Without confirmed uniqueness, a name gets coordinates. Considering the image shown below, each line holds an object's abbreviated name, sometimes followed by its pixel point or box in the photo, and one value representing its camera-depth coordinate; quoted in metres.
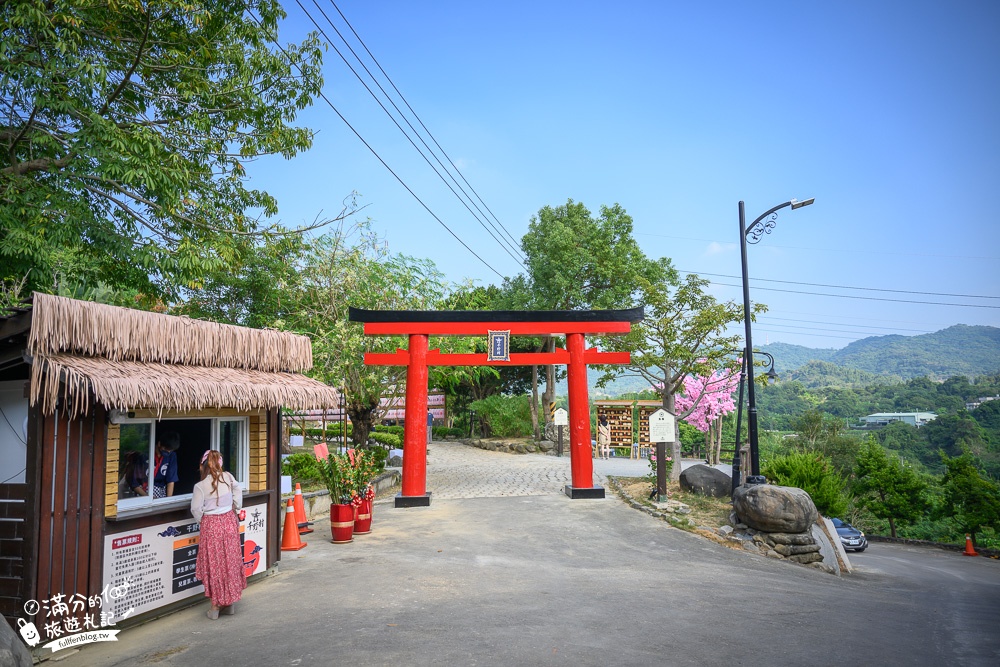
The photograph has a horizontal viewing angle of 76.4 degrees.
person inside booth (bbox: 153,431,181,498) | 6.76
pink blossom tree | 28.78
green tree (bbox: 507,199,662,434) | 27.98
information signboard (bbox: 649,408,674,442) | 14.09
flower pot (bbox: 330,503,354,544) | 10.48
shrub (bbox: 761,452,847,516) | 15.70
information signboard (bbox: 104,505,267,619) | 6.01
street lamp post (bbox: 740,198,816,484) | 13.02
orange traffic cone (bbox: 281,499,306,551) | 9.90
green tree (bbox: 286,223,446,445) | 16.89
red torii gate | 14.43
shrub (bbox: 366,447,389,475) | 17.86
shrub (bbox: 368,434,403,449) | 27.02
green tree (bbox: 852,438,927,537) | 22.91
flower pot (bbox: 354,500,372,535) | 11.09
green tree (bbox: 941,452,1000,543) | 21.02
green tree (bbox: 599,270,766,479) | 17.17
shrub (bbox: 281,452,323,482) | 15.75
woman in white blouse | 6.33
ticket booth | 5.38
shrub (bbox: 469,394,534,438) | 30.78
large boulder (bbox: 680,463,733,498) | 15.04
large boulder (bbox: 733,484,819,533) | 11.41
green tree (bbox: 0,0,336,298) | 8.19
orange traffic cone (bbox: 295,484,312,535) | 11.39
